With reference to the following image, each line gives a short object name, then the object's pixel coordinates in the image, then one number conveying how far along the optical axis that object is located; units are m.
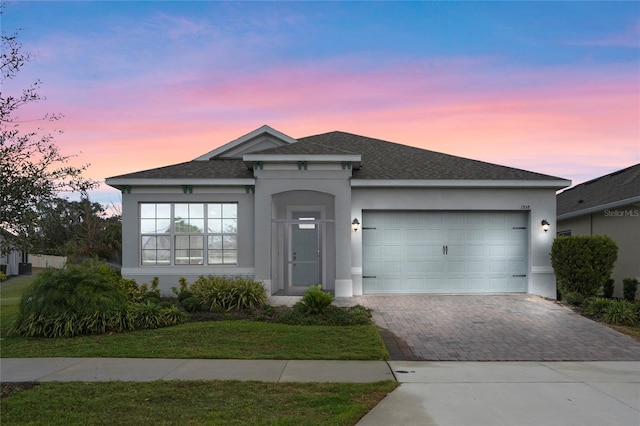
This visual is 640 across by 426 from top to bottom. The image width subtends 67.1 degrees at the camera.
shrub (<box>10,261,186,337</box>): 10.16
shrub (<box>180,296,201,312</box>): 12.27
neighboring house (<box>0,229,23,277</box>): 33.27
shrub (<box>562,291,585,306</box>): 13.18
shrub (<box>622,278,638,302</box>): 14.24
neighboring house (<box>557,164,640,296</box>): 14.91
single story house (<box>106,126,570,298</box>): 14.69
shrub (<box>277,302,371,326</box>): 10.88
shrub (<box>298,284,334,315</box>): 11.36
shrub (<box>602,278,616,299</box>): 15.57
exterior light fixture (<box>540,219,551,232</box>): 14.79
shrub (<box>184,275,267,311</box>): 12.41
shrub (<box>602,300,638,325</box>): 11.30
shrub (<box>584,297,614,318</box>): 11.97
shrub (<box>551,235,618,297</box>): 13.05
